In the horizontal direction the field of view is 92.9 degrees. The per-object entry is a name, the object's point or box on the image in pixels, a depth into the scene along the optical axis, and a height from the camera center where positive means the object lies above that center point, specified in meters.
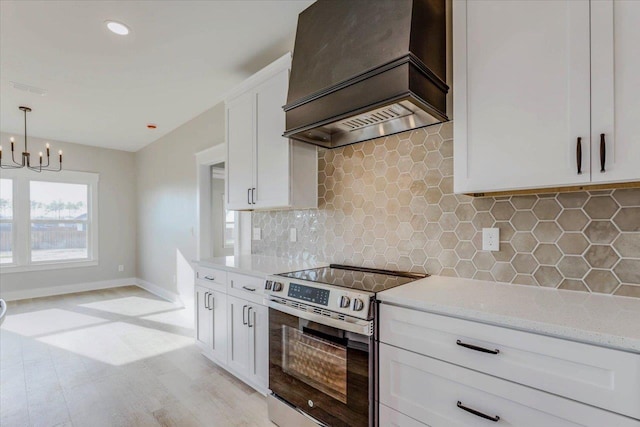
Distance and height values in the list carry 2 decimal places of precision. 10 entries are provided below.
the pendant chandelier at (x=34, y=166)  4.80 +0.76
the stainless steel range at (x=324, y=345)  1.44 -0.72
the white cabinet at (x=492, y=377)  0.93 -0.60
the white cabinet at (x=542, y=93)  1.08 +0.47
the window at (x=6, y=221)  4.92 -0.16
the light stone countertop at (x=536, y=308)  0.95 -0.38
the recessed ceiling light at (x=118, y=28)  2.24 +1.39
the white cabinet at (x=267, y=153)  2.28 +0.46
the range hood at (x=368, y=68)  1.42 +0.74
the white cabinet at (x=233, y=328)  2.14 -0.93
